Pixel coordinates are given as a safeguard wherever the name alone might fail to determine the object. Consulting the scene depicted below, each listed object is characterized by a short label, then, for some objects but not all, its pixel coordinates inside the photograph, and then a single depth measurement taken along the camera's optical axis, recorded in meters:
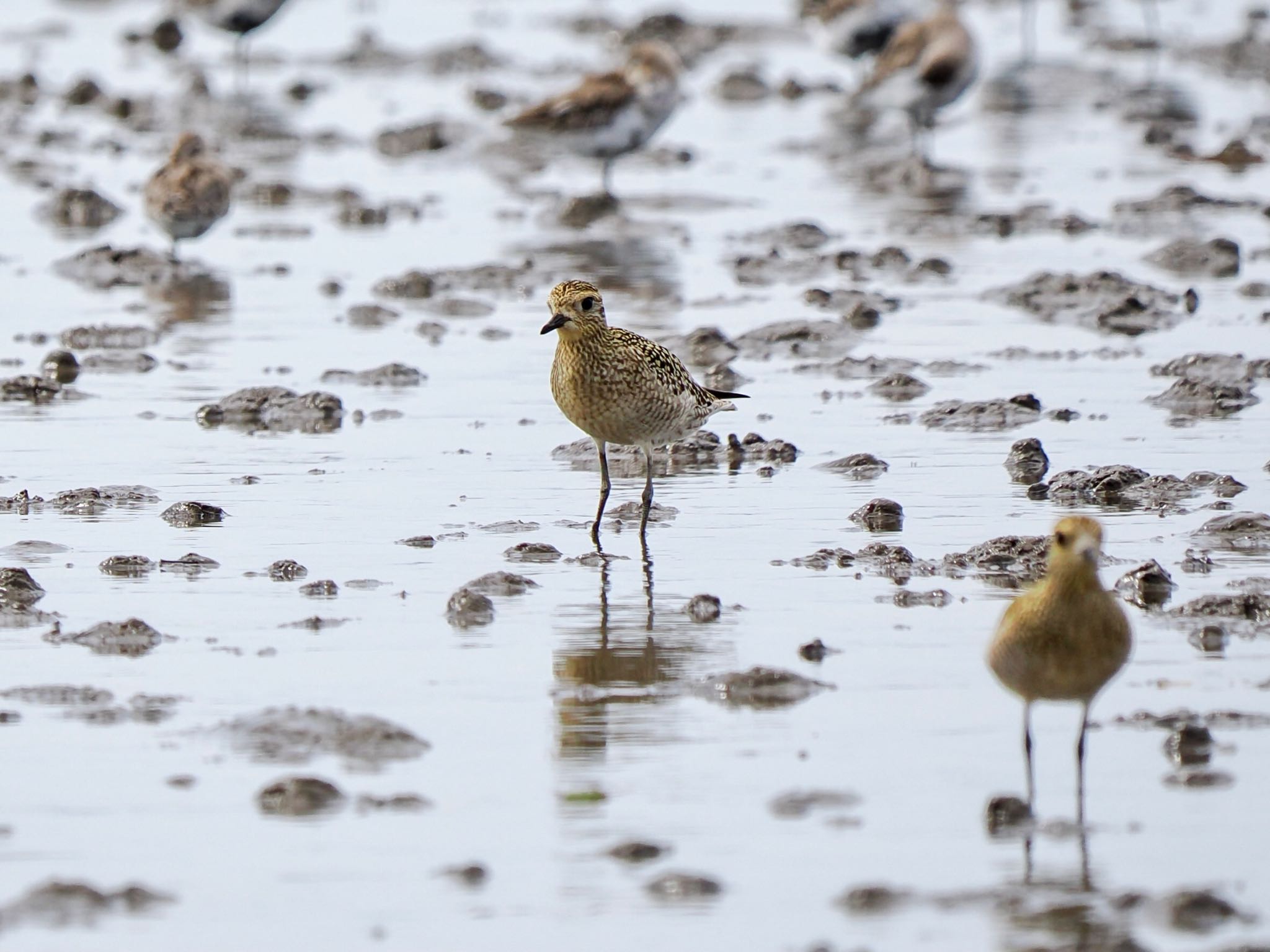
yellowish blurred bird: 12.95
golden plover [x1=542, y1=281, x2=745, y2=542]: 19.94
